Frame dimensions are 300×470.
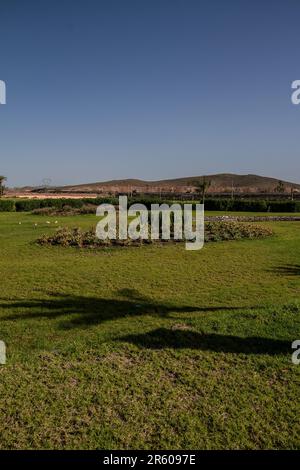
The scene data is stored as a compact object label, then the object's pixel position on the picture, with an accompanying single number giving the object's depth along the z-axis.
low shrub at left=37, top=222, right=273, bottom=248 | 13.83
